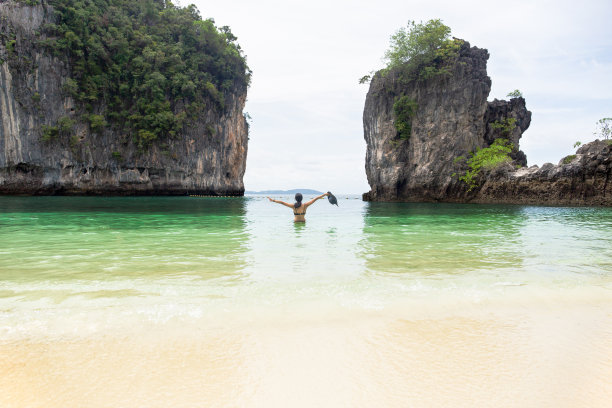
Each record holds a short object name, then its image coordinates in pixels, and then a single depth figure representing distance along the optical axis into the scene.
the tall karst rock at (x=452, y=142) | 24.56
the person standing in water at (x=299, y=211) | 10.81
